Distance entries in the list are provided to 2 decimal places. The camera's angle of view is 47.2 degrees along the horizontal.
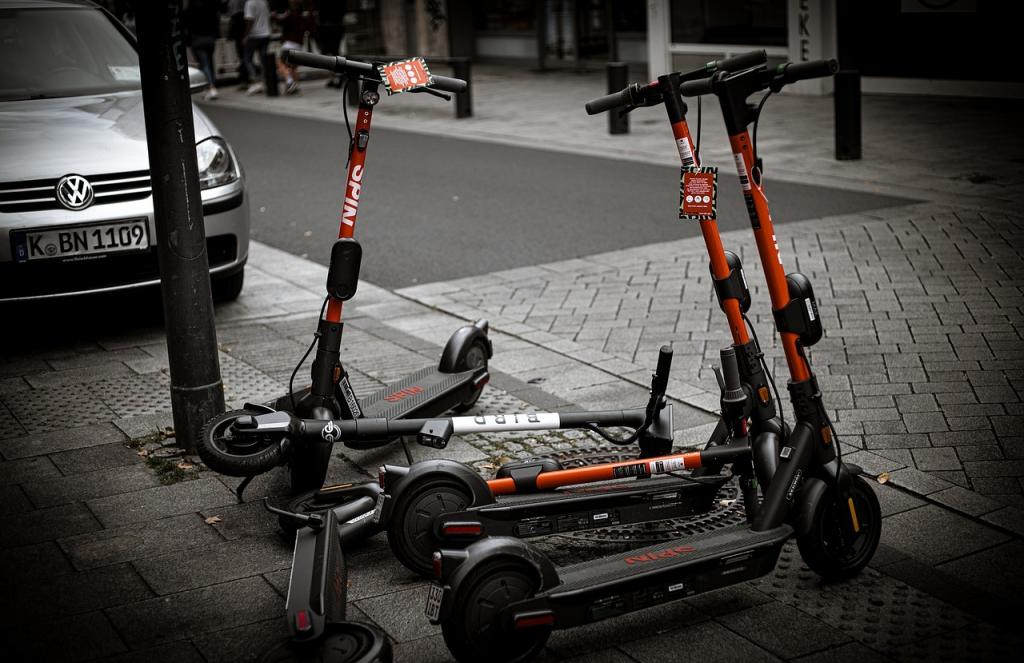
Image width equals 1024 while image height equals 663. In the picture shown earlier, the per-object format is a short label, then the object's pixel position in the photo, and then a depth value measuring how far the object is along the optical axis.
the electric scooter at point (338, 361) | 3.88
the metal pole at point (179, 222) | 4.27
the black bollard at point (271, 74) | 20.89
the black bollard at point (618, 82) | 13.41
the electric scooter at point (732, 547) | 2.92
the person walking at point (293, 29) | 20.09
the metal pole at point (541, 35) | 22.83
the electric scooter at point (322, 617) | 2.78
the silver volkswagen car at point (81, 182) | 5.82
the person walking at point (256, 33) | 21.28
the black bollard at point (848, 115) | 10.69
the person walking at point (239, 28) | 22.62
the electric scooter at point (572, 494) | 3.41
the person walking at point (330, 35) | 19.86
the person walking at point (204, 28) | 20.52
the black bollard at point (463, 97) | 15.73
